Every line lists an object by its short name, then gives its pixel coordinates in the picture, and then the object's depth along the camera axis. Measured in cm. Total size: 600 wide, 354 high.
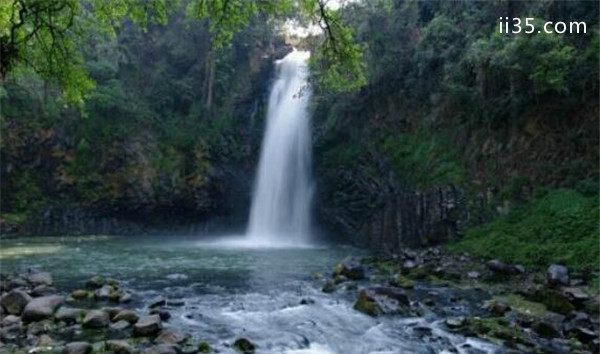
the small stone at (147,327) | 965
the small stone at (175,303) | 1237
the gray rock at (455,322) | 1042
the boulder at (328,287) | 1399
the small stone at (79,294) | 1266
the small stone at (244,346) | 916
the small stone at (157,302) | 1202
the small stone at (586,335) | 935
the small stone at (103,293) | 1268
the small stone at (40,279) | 1391
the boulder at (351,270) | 1567
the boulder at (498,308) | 1125
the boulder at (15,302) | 1106
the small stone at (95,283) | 1393
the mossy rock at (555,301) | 1122
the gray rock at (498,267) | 1527
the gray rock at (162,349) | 839
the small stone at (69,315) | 1047
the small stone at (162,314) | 1101
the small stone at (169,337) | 924
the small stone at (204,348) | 898
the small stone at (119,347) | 849
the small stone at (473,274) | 1526
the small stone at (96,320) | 1020
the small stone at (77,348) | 839
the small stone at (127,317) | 1038
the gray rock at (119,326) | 998
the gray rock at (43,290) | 1295
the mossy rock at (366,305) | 1159
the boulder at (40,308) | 1056
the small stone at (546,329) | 971
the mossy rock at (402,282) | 1420
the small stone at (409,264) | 1656
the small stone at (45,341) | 890
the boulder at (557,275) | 1314
